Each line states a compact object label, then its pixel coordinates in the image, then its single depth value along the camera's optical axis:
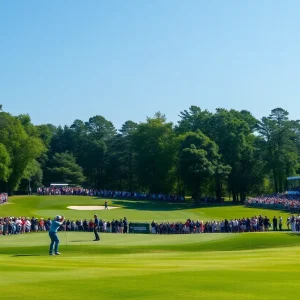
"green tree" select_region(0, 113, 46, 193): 103.25
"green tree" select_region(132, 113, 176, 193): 120.94
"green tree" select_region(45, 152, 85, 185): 134.50
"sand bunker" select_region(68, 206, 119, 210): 85.00
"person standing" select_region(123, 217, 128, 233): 51.36
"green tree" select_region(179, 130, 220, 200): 101.94
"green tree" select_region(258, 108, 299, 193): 112.31
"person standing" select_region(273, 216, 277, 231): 51.28
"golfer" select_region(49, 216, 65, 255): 25.48
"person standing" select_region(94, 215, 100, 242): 39.01
